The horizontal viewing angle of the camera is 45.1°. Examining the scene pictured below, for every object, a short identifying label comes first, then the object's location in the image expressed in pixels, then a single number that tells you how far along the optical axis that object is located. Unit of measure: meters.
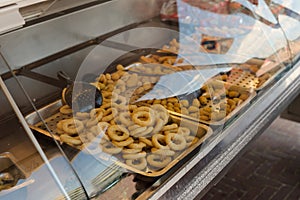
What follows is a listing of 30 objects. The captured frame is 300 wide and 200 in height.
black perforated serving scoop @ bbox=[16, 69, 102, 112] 1.23
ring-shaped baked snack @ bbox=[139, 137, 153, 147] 1.13
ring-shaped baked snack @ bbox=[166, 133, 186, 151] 1.14
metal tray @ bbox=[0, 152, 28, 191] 0.90
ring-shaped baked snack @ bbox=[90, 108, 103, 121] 1.17
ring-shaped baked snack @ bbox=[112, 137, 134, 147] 1.09
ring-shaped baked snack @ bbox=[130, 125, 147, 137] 1.15
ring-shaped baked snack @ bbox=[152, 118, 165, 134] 1.18
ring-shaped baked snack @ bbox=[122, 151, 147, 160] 1.06
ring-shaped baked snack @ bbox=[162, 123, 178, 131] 1.20
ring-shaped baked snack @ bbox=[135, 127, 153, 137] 1.15
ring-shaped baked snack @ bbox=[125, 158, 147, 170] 1.04
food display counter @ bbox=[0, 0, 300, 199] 0.99
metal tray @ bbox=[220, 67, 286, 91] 1.60
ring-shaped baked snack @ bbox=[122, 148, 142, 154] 1.07
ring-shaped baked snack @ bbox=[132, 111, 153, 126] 1.17
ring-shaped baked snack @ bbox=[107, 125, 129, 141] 1.10
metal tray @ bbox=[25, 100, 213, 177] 1.03
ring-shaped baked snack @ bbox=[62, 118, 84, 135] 1.12
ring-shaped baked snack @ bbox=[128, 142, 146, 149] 1.10
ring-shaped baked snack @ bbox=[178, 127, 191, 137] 1.20
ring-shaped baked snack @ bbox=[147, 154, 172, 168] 1.06
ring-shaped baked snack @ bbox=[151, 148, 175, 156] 1.10
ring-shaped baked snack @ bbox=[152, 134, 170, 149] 1.12
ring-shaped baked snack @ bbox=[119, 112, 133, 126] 1.17
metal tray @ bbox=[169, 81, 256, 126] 1.27
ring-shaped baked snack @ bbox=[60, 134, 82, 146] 1.05
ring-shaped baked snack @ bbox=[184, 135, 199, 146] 1.17
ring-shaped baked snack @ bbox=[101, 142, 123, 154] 1.05
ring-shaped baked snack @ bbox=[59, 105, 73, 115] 1.25
